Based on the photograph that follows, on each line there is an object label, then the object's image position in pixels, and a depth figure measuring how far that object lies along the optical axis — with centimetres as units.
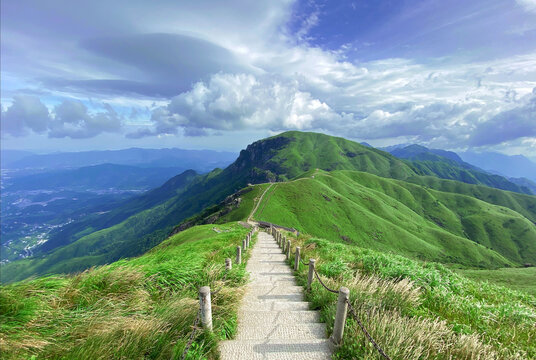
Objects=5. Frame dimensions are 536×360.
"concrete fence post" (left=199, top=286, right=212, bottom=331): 554
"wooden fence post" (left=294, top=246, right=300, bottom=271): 1206
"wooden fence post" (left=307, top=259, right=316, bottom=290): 903
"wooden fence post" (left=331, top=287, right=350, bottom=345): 546
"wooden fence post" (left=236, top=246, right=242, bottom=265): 1266
